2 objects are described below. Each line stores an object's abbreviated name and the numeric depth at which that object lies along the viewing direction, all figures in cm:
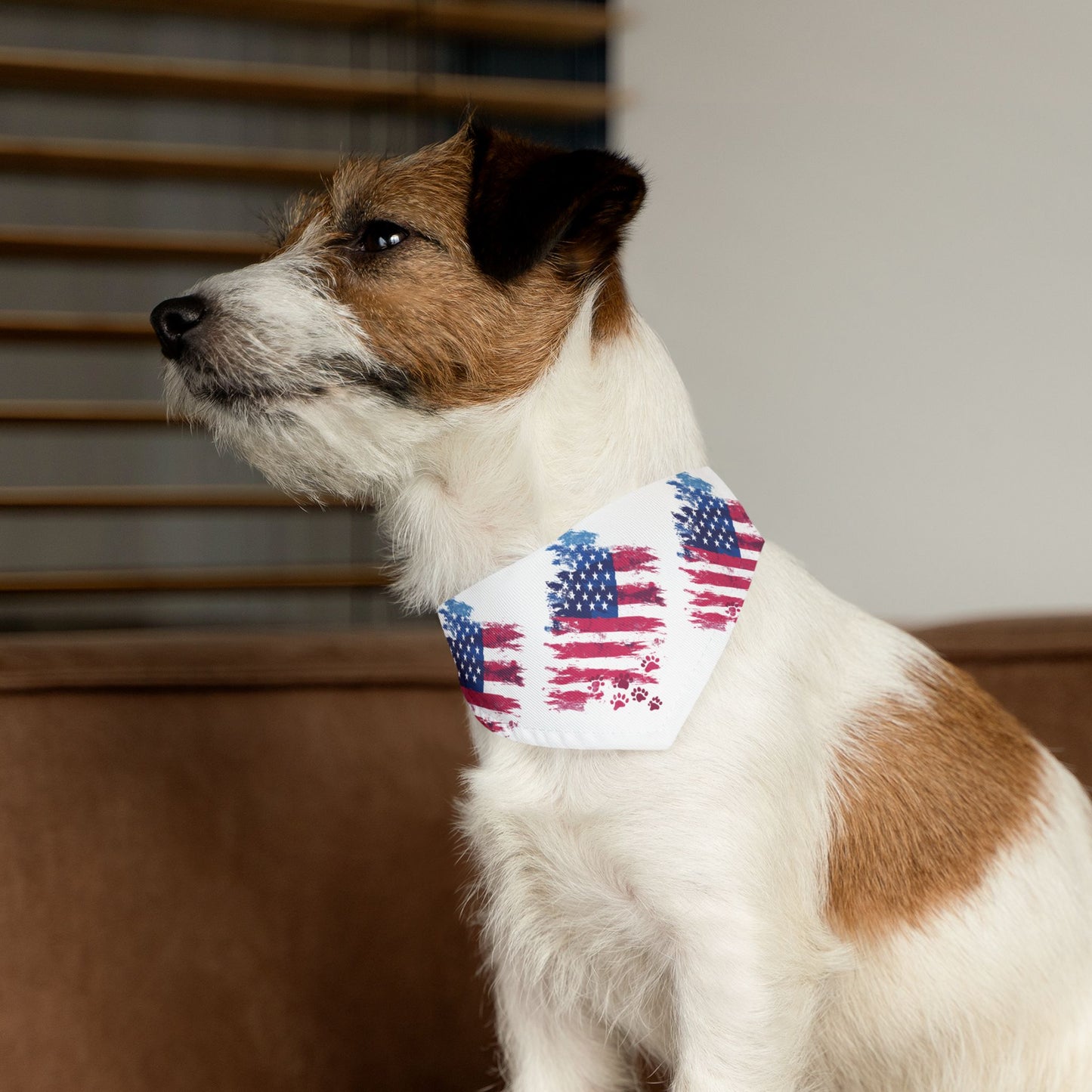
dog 92
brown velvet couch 128
